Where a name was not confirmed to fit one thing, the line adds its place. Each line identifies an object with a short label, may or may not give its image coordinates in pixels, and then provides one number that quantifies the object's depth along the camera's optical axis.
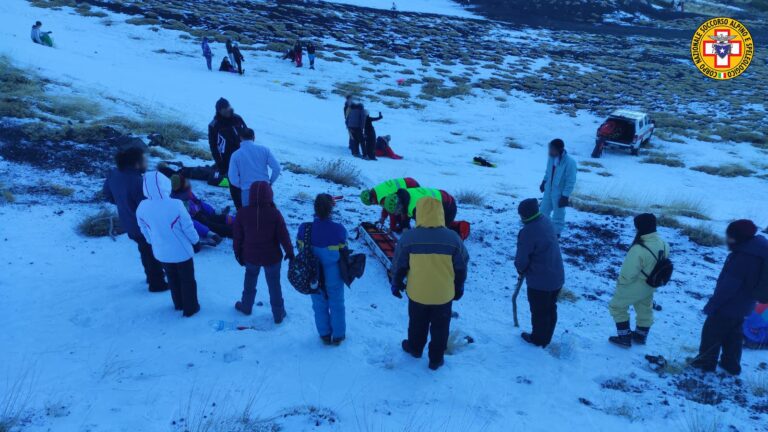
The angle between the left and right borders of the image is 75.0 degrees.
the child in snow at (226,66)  22.58
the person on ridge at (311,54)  25.23
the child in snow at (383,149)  14.19
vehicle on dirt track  18.16
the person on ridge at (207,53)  22.00
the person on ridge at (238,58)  22.31
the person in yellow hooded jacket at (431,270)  4.16
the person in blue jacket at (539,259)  4.88
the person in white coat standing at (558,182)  7.79
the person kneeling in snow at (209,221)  6.64
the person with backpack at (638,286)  5.00
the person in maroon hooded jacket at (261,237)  4.48
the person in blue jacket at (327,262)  4.31
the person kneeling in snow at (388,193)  6.66
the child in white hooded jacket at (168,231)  4.51
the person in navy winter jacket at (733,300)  4.41
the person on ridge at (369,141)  13.52
